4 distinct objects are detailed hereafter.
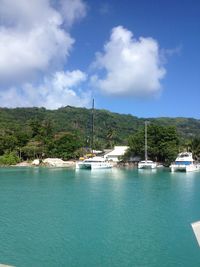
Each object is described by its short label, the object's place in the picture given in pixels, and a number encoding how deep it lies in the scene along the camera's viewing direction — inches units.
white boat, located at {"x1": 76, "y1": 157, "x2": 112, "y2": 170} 2267.7
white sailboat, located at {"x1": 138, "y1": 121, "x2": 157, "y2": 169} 2254.4
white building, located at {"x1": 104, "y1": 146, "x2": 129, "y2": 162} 2892.9
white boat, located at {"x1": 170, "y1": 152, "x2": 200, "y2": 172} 2082.0
